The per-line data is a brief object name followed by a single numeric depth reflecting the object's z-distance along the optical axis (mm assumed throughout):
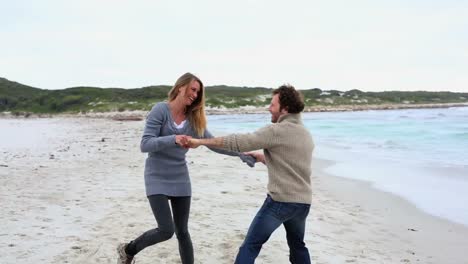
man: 3979
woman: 4445
